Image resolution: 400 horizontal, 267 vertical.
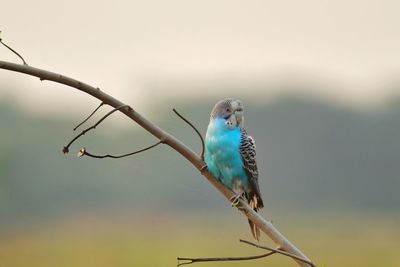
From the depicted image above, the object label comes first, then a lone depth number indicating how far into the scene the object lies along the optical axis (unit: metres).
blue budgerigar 8.45
